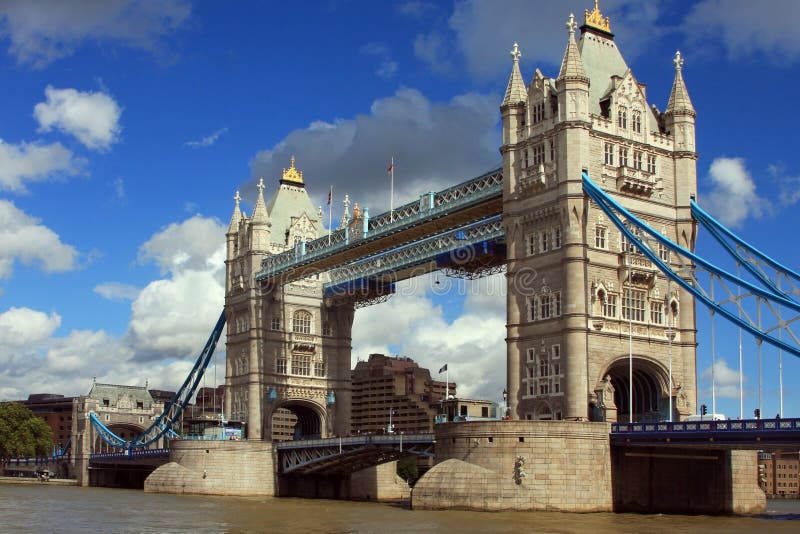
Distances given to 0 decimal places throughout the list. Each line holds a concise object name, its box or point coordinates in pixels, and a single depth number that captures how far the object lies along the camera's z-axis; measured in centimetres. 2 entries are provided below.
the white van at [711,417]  6234
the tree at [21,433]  15138
